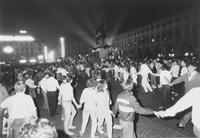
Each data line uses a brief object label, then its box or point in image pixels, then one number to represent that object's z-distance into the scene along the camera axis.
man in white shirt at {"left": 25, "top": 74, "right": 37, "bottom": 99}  12.01
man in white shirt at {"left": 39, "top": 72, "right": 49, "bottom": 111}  9.95
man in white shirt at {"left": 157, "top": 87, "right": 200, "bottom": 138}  4.18
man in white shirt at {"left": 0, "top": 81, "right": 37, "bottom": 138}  5.39
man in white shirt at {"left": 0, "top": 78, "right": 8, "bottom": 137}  6.78
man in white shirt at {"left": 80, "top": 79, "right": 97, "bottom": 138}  6.81
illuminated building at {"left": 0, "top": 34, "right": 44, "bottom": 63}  119.96
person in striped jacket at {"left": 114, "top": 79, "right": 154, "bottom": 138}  5.16
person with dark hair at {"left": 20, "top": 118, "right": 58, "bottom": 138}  2.49
